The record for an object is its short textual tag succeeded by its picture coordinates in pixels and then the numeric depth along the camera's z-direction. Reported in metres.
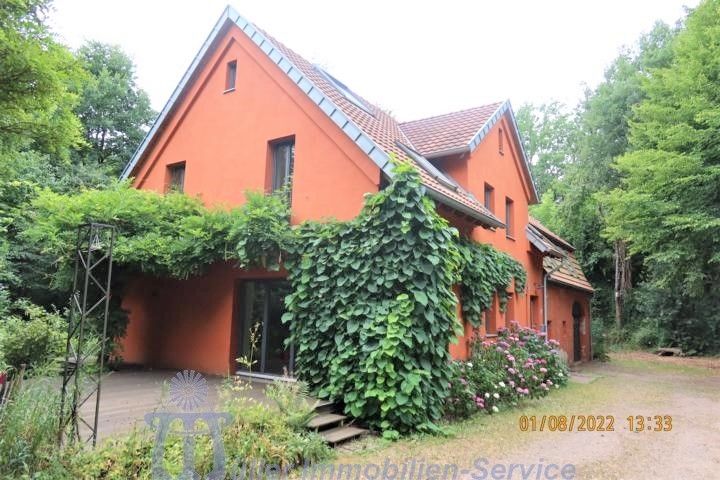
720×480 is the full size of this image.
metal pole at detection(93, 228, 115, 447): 4.73
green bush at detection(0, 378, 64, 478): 4.00
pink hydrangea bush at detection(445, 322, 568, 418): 8.06
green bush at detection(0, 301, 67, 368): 7.41
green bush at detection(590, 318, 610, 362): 19.88
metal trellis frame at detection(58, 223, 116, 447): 4.58
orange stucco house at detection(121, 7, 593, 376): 9.01
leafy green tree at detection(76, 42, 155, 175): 22.47
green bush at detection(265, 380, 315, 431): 5.87
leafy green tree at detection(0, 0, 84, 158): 4.27
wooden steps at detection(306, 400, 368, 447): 6.21
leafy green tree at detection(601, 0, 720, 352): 13.30
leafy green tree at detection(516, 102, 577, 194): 37.44
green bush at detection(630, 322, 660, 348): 22.69
